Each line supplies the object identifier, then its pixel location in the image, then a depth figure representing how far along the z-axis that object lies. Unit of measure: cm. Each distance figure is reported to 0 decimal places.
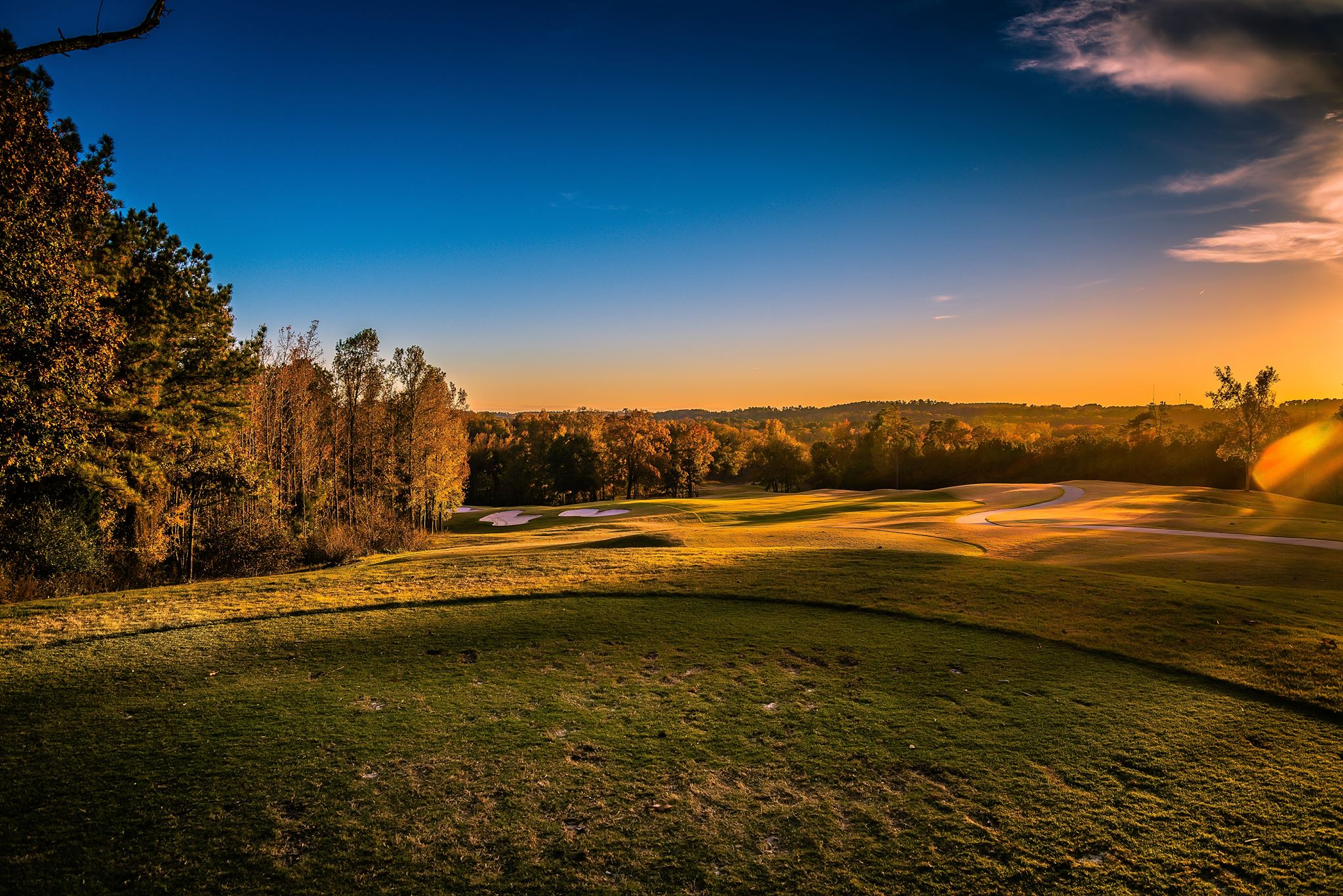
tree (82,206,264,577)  1978
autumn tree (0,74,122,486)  1181
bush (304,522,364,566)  2177
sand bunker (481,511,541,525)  4685
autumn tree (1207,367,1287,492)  4500
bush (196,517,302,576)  2141
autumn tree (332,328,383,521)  3725
